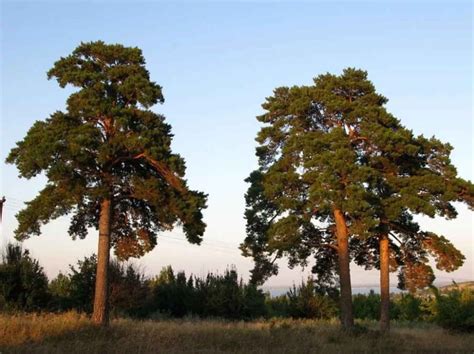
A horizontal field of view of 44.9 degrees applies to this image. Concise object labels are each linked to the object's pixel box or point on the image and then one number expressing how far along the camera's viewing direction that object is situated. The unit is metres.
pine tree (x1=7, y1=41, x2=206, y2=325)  22.41
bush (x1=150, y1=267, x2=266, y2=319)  34.69
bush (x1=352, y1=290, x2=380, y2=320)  50.44
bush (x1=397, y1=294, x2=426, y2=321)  48.88
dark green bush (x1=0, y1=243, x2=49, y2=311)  26.55
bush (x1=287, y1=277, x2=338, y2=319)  38.06
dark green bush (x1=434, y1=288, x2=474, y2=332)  28.70
